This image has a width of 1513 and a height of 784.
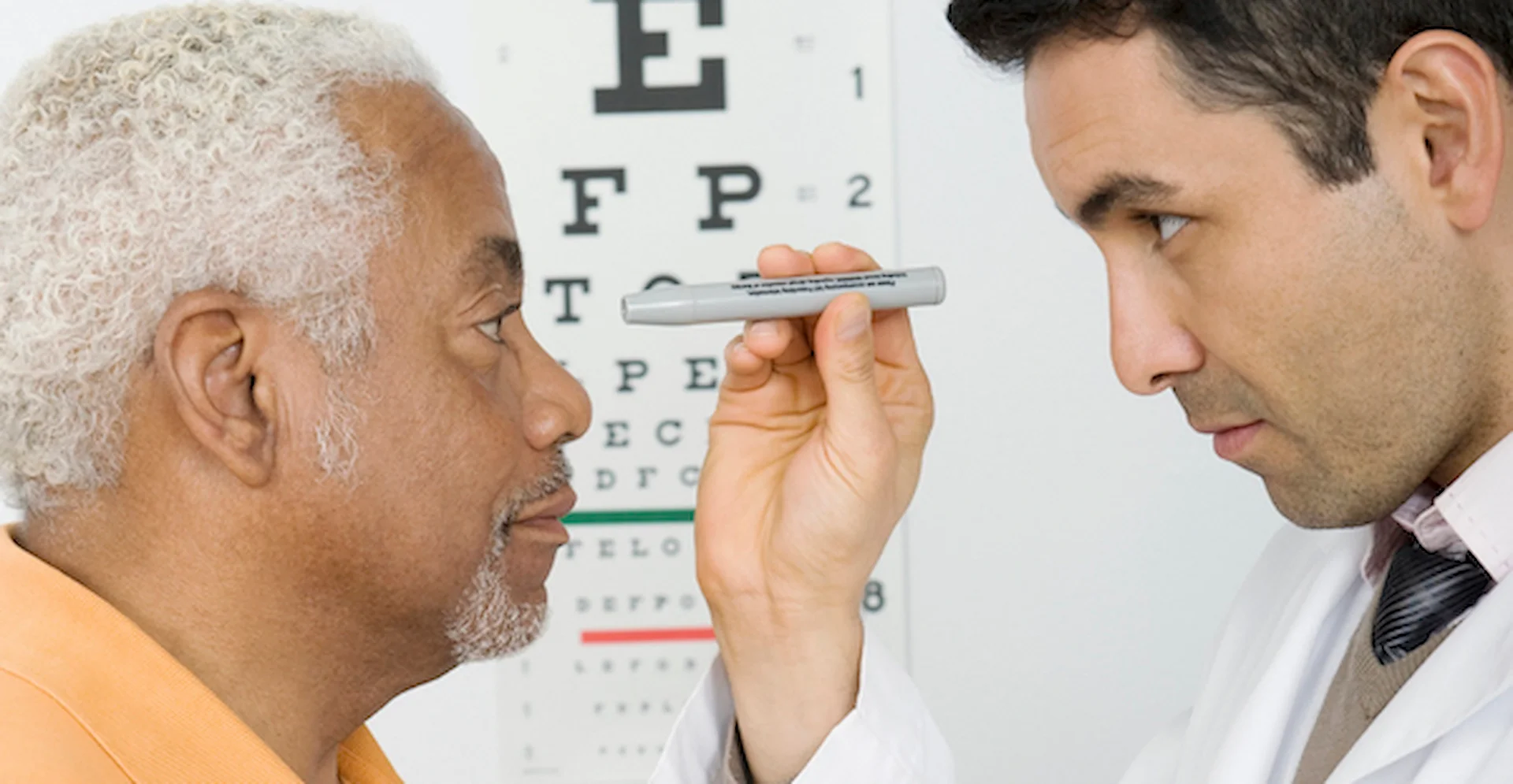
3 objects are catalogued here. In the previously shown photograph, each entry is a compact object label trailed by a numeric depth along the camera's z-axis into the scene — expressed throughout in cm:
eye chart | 201
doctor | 108
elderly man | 109
